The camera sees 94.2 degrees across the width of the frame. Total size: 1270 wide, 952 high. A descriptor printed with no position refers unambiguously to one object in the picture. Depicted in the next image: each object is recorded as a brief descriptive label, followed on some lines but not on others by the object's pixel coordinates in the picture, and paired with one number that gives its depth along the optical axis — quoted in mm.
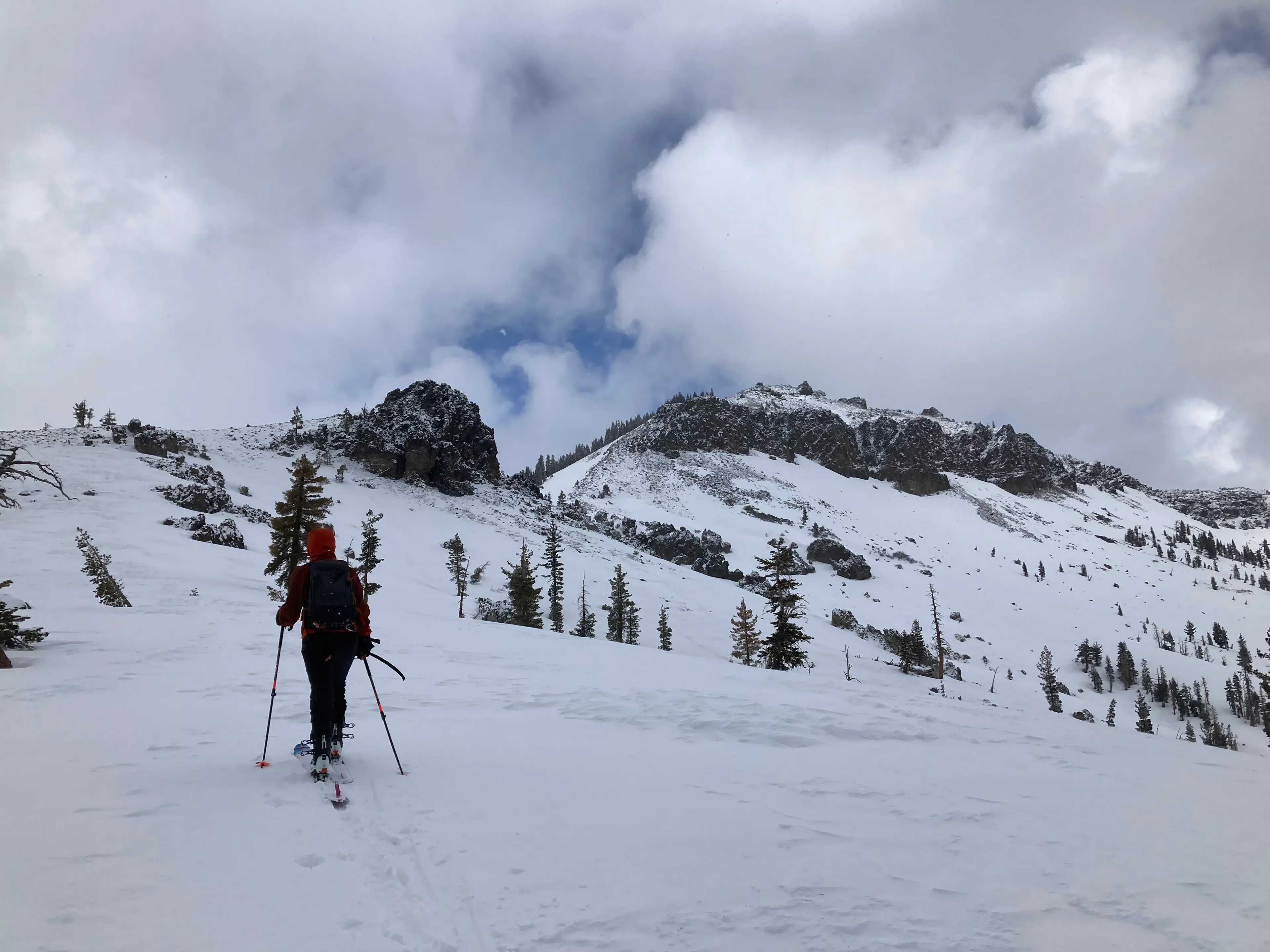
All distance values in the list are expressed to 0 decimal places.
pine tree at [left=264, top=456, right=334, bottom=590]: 29531
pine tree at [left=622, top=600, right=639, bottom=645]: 49844
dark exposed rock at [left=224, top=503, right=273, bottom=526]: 49562
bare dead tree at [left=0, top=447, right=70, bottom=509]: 10000
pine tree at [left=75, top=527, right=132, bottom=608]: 18875
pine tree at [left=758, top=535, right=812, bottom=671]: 30188
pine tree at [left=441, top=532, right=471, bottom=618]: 45750
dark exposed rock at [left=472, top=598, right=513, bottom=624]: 42625
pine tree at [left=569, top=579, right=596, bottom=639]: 46594
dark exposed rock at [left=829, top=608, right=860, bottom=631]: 70500
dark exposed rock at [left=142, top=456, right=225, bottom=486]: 51156
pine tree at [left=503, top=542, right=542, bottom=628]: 42125
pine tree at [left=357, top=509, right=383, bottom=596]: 34931
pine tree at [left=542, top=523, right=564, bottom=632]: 48156
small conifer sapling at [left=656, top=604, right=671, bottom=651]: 48500
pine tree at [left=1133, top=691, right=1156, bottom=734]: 77250
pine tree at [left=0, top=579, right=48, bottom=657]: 11359
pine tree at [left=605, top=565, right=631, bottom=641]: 47844
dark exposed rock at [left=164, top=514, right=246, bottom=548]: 37906
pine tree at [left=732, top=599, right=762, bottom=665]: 40594
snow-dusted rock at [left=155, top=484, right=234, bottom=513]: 44188
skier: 6273
